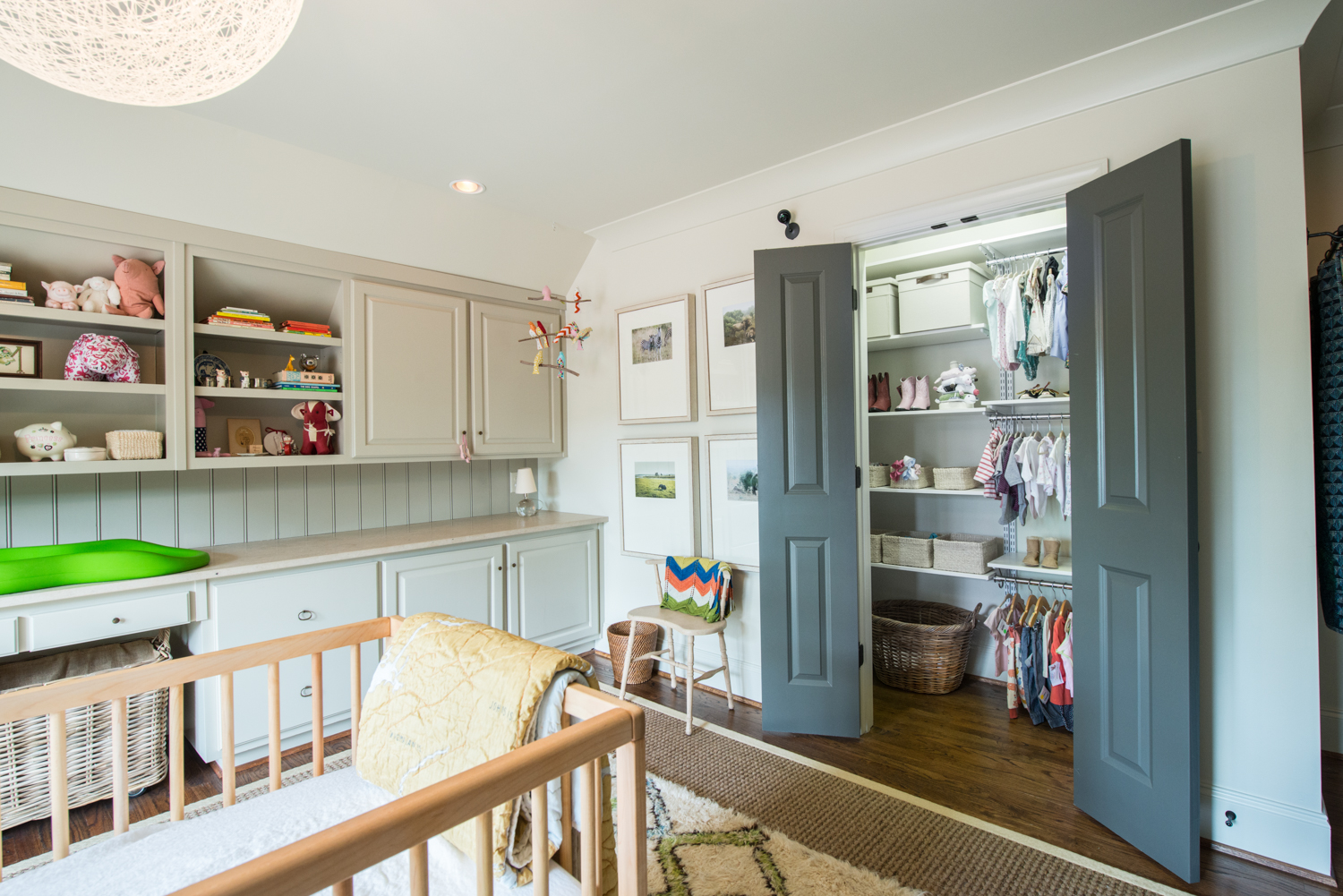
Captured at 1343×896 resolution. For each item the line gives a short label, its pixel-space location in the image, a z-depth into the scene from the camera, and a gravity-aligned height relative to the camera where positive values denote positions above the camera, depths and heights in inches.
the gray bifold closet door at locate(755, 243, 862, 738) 101.6 -6.9
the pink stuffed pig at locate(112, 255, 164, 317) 92.8 +25.2
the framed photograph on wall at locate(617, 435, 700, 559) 126.7 -9.7
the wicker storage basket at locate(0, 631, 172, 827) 78.8 -36.7
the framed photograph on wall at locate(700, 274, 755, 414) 116.6 +19.7
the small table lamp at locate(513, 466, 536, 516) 147.1 -7.5
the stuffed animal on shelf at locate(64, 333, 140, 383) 90.7 +14.3
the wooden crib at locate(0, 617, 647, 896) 29.3 -18.7
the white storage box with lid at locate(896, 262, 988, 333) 118.4 +28.1
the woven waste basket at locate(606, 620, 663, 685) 125.7 -39.1
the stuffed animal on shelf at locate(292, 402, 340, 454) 115.2 +5.8
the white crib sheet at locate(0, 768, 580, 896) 42.4 -28.1
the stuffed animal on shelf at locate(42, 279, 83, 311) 89.0 +23.1
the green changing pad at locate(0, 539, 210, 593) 79.0 -13.6
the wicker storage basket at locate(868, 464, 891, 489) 131.0 -6.1
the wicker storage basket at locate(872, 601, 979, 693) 119.2 -39.2
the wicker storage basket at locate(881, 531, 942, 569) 122.0 -20.2
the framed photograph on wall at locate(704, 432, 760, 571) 117.9 -9.9
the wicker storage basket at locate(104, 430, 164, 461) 92.6 +2.1
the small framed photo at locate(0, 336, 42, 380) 86.9 +14.3
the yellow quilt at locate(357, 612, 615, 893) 45.3 -19.4
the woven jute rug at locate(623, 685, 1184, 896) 69.4 -47.2
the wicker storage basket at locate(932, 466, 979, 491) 122.3 -6.4
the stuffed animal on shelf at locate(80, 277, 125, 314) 91.9 +23.6
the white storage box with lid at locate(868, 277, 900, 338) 126.8 +28.0
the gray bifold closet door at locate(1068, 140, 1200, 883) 68.7 -7.3
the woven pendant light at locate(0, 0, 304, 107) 37.6 +25.8
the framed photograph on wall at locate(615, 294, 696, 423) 126.0 +18.4
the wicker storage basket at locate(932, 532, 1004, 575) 116.6 -20.3
